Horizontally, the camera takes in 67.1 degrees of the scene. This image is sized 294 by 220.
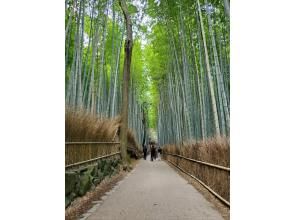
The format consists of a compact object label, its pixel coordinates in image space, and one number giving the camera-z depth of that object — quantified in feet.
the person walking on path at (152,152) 40.36
